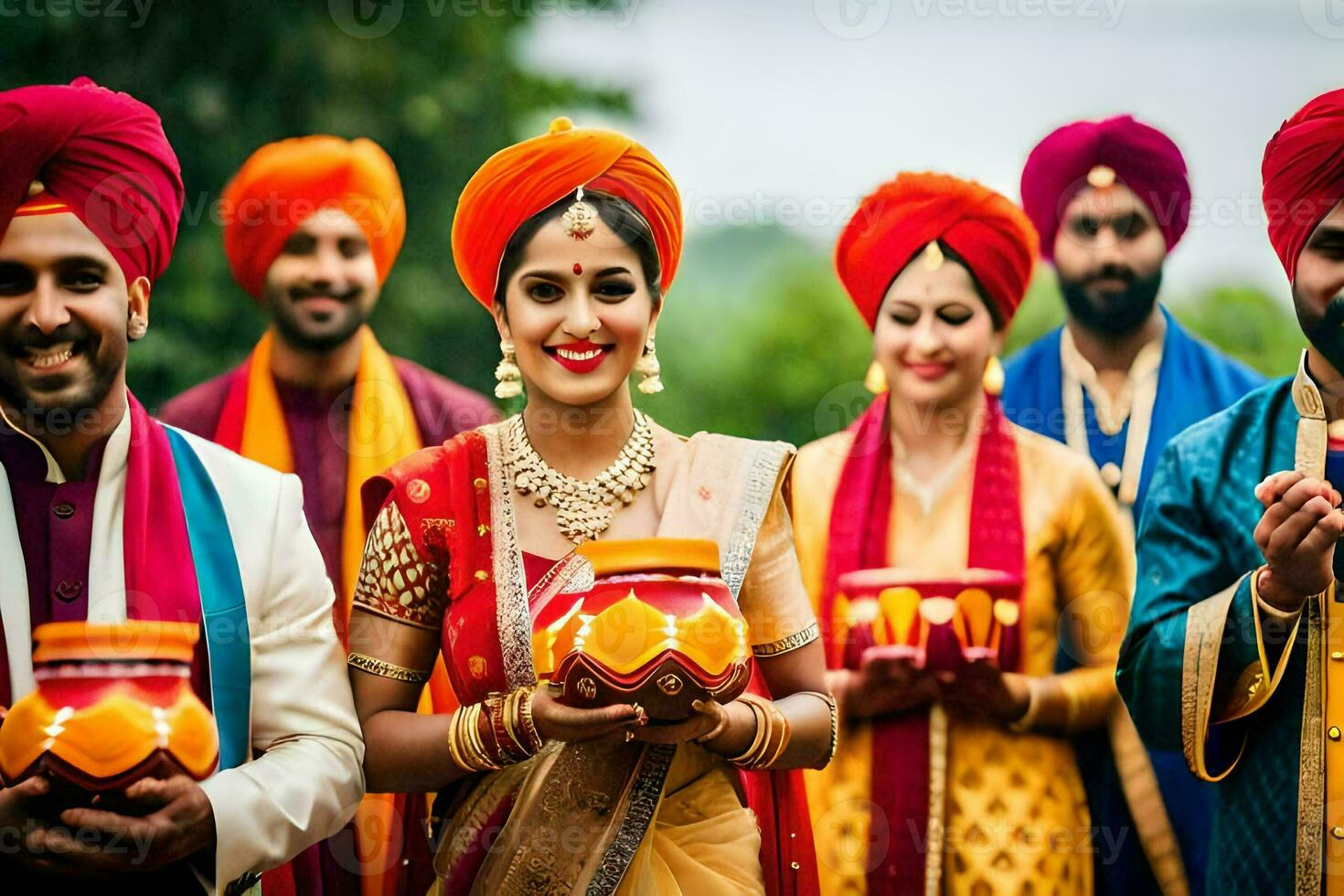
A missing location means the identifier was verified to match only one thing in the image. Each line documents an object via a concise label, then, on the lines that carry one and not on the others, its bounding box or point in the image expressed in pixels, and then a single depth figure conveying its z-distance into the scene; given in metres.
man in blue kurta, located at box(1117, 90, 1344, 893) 4.31
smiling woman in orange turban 4.06
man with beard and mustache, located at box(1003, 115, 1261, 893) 5.22
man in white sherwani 4.05
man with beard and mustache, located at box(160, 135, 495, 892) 5.15
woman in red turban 4.92
